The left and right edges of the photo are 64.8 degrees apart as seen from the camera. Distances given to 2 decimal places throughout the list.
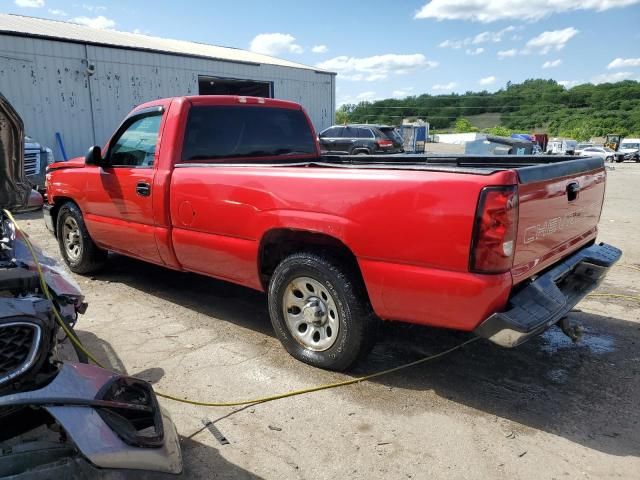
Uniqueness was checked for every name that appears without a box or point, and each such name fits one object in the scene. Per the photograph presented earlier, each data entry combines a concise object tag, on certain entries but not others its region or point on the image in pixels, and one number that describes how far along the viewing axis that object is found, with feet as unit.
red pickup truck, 8.70
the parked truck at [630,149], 132.05
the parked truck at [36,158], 31.81
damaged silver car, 5.74
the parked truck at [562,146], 134.25
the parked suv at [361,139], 62.49
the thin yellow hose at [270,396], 8.01
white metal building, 44.75
